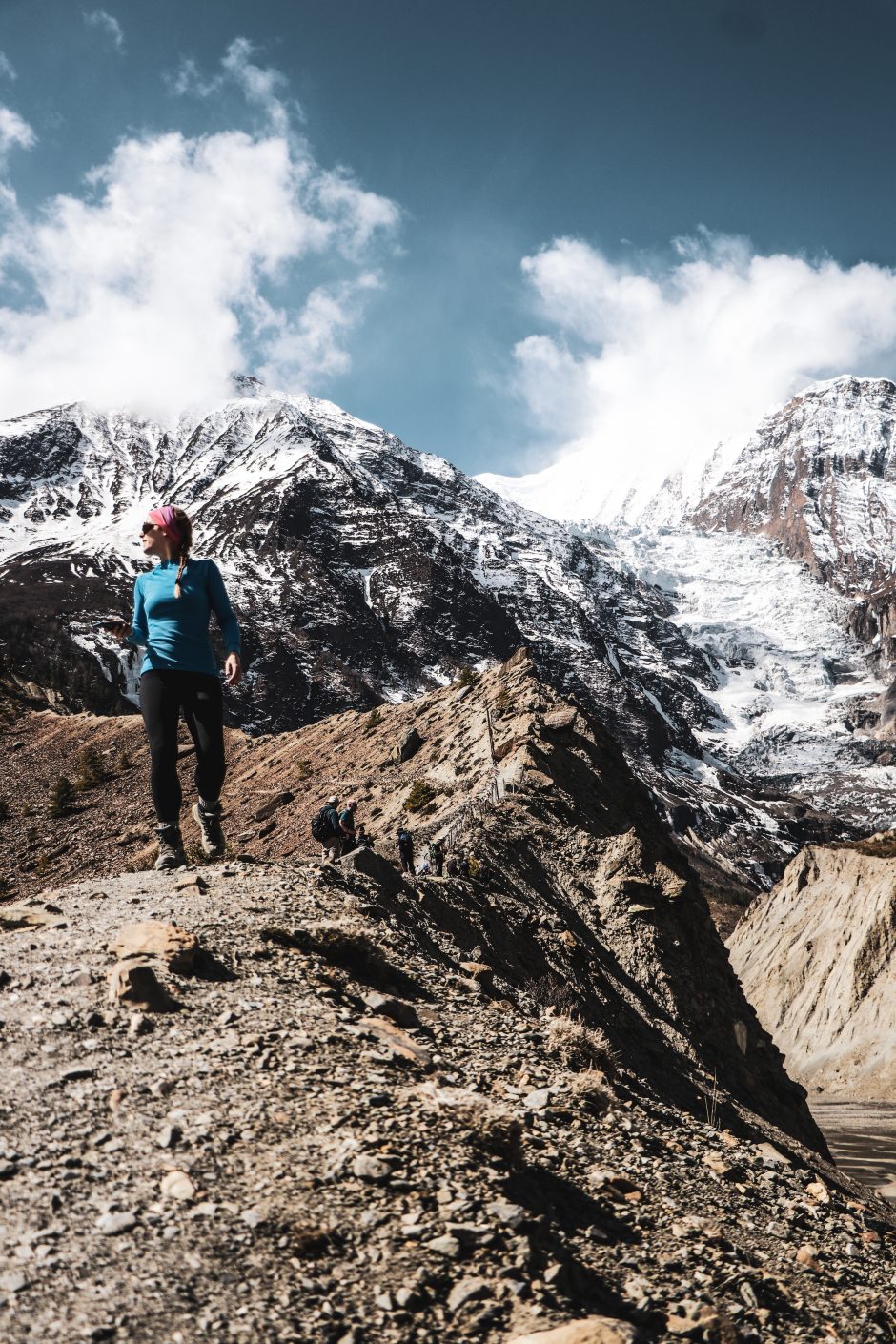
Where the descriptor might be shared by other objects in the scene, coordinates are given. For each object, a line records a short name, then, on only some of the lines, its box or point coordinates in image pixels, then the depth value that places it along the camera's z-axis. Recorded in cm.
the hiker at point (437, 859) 1499
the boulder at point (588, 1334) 364
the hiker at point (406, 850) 1433
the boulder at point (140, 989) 568
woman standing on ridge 828
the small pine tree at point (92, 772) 3369
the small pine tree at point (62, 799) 3142
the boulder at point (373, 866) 1048
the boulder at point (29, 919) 753
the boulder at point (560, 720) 2197
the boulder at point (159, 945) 627
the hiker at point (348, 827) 1446
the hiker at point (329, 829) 1373
